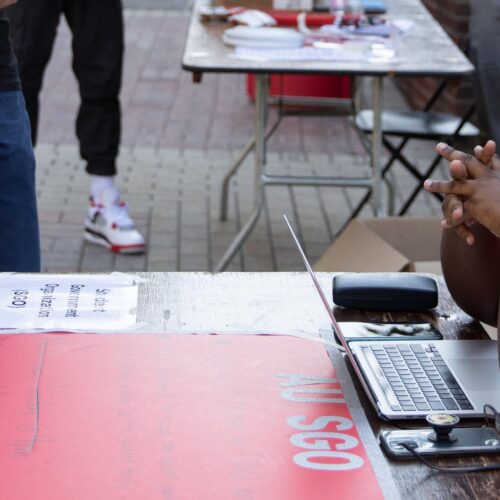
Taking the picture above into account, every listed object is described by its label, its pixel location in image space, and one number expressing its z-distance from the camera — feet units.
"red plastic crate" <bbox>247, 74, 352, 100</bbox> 16.93
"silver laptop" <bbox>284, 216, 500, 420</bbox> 4.74
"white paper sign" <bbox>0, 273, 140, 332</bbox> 5.55
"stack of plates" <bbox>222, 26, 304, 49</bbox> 12.60
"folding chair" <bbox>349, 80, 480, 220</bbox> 14.25
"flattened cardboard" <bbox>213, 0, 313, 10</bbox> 14.43
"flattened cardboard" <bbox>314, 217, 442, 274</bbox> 10.77
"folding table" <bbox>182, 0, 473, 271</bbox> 11.58
